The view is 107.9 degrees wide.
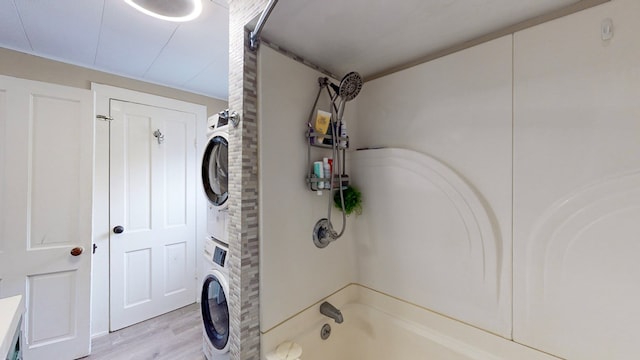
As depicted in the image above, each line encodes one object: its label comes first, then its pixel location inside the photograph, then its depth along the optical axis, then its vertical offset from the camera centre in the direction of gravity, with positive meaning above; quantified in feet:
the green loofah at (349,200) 5.21 -0.44
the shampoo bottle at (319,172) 4.42 +0.16
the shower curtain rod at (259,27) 3.11 +2.28
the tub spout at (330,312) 4.50 -2.60
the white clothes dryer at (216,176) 4.89 +0.09
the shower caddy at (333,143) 4.45 +0.75
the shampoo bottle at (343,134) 4.91 +0.97
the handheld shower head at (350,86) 4.38 +1.81
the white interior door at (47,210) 5.34 -0.74
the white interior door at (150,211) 7.32 -1.07
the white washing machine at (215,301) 4.58 -2.72
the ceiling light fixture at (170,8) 4.25 +3.26
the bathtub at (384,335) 3.93 -2.95
